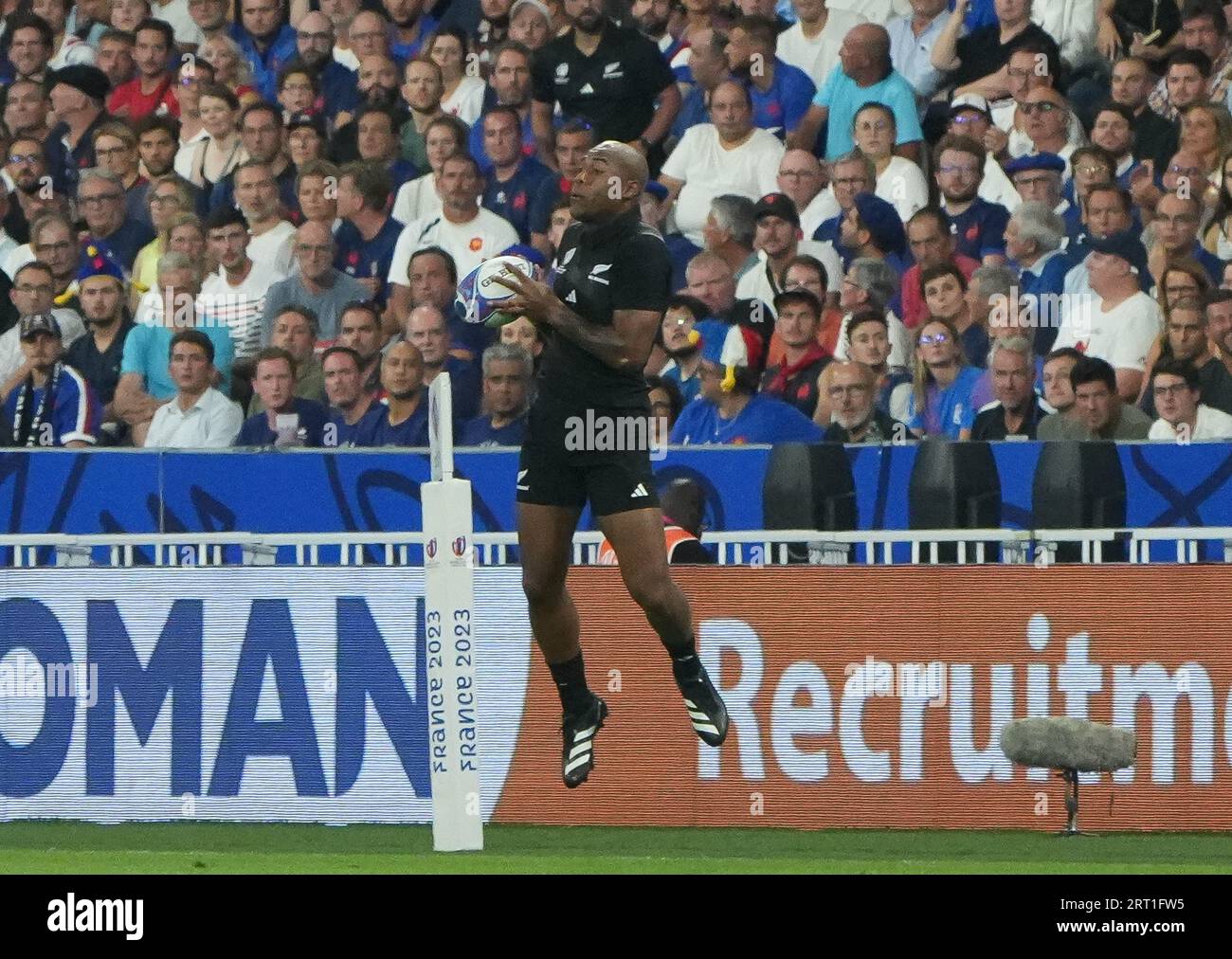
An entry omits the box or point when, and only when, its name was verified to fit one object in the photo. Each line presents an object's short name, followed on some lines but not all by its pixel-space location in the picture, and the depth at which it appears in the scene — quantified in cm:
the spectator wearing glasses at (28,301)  1592
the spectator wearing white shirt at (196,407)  1451
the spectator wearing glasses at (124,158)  1717
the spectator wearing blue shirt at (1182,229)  1356
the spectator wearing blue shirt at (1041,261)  1362
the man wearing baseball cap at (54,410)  1488
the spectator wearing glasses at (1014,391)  1269
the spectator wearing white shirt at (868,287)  1384
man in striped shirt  1555
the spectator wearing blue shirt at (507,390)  1328
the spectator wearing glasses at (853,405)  1281
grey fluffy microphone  1055
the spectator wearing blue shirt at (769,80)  1535
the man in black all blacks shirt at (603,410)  898
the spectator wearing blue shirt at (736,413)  1307
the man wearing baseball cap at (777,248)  1430
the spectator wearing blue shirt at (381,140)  1623
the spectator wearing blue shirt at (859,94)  1486
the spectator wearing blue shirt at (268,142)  1662
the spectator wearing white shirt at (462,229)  1523
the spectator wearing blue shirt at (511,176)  1538
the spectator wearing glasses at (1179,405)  1259
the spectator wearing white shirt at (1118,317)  1327
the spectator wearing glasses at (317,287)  1528
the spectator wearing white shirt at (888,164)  1442
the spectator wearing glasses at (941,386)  1326
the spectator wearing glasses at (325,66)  1702
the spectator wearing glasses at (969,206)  1412
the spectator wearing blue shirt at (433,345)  1414
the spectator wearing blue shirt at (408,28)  1708
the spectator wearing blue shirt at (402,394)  1380
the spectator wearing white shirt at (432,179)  1551
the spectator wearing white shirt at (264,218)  1592
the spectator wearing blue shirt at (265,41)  1773
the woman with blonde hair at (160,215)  1638
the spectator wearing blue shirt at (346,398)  1408
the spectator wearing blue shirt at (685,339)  1382
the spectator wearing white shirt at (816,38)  1551
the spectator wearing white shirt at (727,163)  1512
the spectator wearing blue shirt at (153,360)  1502
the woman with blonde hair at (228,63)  1788
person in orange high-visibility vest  1158
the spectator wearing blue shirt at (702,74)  1559
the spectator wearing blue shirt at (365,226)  1579
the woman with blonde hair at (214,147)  1697
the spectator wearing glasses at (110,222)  1677
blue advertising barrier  1159
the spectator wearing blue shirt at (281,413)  1417
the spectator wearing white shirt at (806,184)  1475
